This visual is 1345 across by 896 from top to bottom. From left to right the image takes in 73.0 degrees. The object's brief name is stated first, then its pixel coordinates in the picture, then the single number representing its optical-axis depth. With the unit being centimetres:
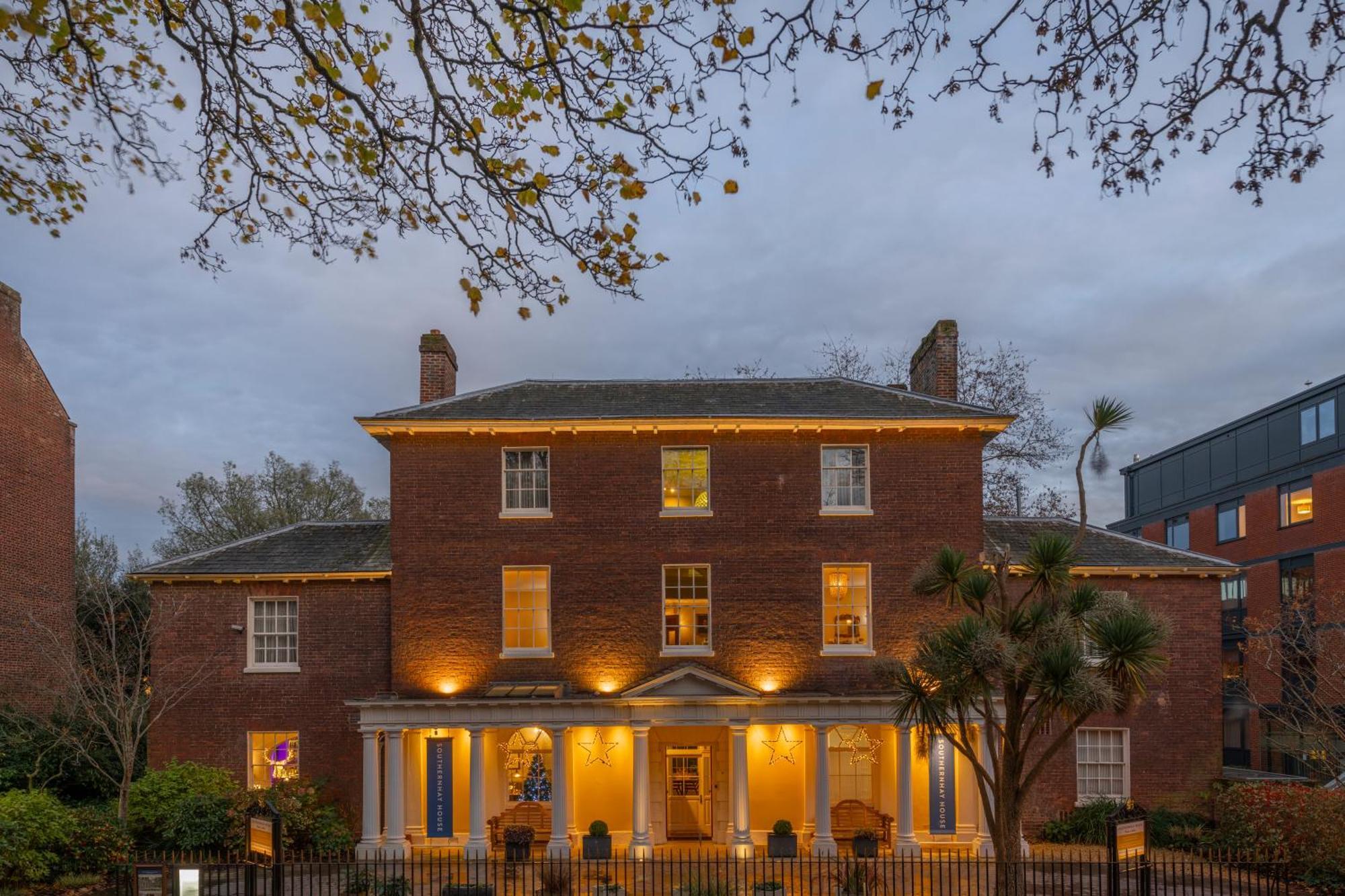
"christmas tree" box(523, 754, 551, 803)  2002
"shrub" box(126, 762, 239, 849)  1805
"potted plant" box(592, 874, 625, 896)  1574
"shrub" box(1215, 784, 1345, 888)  1561
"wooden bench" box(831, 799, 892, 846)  2000
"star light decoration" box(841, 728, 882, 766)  2019
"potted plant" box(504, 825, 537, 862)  1822
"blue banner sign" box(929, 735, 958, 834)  1922
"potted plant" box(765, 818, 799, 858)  1886
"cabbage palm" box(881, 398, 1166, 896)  1297
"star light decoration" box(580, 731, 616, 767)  2048
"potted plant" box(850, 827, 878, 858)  1884
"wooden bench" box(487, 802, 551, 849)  2023
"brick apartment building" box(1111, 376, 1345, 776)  2966
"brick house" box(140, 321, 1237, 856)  1977
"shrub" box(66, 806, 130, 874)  1571
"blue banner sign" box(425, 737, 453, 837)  1938
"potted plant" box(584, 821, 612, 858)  1881
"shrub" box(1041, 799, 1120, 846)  1977
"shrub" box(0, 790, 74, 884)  1466
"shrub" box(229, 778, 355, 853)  1805
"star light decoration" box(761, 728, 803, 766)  2045
